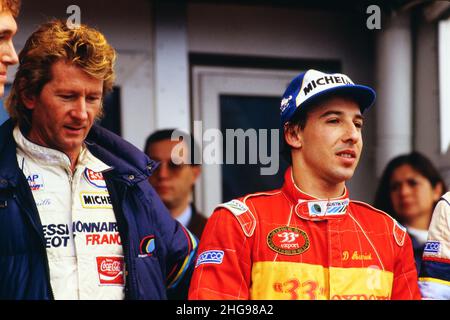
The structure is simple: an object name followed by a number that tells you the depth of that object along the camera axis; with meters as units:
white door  5.91
